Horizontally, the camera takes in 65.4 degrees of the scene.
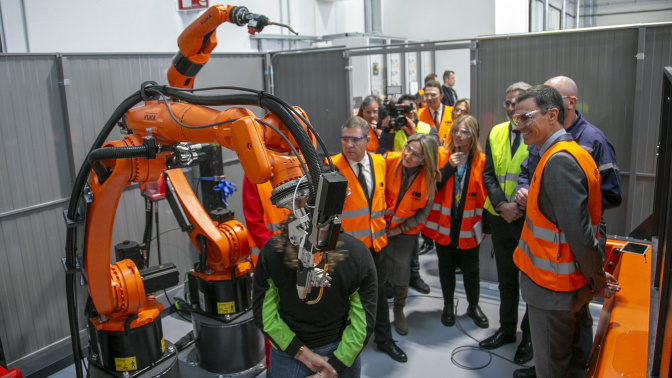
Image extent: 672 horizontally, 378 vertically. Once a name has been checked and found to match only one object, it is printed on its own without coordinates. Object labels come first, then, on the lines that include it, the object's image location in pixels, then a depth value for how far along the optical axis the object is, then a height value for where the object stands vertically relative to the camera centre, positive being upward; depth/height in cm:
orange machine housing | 203 -107
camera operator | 488 -34
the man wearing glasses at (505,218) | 367 -93
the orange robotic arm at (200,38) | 258 +31
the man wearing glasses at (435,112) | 605 -28
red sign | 595 +106
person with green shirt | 221 -93
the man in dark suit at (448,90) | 855 -3
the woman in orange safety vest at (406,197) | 376 -78
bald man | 302 -44
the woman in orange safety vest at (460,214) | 406 -98
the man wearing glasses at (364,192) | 344 -66
